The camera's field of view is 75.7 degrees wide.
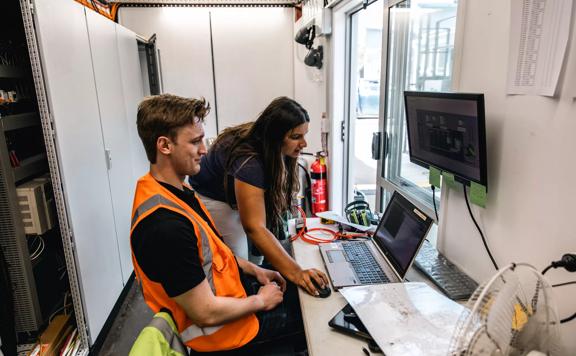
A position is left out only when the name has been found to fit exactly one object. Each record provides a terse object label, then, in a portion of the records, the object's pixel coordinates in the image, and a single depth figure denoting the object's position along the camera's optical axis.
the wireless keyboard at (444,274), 1.20
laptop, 1.26
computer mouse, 1.24
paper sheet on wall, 0.85
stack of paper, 0.93
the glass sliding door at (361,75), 2.82
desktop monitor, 1.06
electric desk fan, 0.62
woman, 1.48
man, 1.02
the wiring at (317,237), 1.71
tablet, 1.03
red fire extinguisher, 3.20
